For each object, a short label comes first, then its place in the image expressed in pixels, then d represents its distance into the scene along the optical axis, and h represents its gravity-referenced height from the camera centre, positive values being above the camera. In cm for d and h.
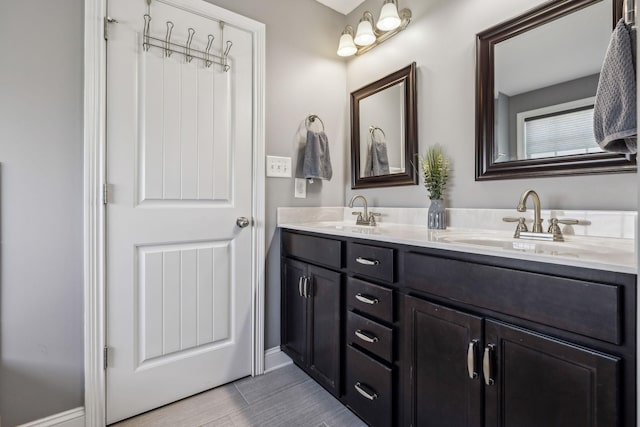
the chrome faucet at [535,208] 116 +3
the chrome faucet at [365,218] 189 -2
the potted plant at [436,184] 156 +16
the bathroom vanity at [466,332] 69 -36
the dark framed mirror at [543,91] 113 +53
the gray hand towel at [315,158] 195 +37
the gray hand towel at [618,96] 77 +32
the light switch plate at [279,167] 188 +30
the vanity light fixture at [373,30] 175 +115
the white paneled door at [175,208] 142 +3
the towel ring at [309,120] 204 +64
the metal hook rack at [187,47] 146 +86
